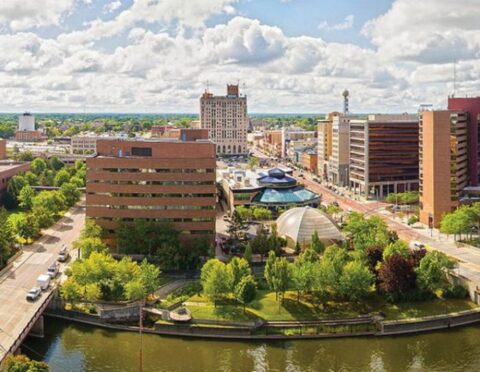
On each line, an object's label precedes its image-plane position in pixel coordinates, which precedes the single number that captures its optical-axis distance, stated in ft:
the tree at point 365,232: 273.54
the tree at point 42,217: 342.85
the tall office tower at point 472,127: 395.14
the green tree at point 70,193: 436.76
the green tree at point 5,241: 269.44
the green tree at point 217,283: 220.64
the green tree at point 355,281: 223.51
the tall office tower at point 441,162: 363.76
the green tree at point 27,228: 314.76
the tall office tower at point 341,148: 559.79
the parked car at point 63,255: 285.84
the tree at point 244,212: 375.98
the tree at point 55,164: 629.92
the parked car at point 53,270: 254.82
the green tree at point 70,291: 225.97
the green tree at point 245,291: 217.36
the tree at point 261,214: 382.63
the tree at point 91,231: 285.64
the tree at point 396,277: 228.84
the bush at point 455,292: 237.66
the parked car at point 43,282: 233.96
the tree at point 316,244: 280.29
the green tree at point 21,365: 152.55
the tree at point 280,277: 223.71
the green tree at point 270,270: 229.66
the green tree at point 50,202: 384.47
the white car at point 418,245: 304.69
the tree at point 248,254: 269.03
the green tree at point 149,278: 227.40
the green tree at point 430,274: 232.12
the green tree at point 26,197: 416.67
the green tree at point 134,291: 221.87
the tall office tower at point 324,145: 618.85
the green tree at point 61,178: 521.24
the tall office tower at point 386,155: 491.72
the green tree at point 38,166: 583.17
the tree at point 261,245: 292.20
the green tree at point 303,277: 223.10
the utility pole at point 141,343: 180.34
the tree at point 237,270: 224.12
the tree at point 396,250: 242.21
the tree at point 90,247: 264.52
